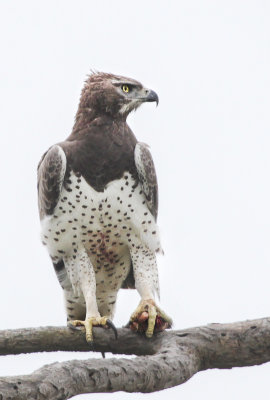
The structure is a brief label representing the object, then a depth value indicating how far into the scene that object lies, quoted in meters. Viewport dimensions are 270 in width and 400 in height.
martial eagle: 17.64
